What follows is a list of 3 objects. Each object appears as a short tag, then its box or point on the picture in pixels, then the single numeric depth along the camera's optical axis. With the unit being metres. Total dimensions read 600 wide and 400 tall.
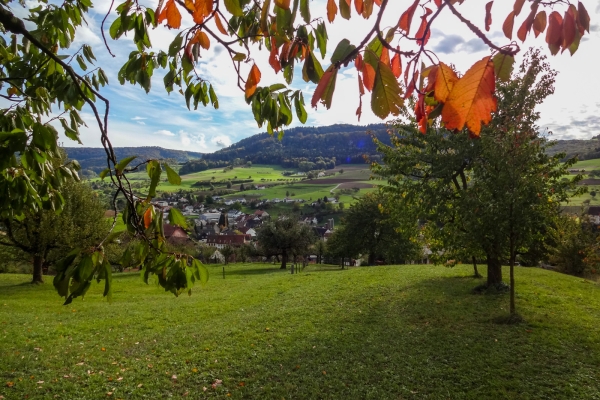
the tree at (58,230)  18.09
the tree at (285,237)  34.62
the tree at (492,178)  8.56
